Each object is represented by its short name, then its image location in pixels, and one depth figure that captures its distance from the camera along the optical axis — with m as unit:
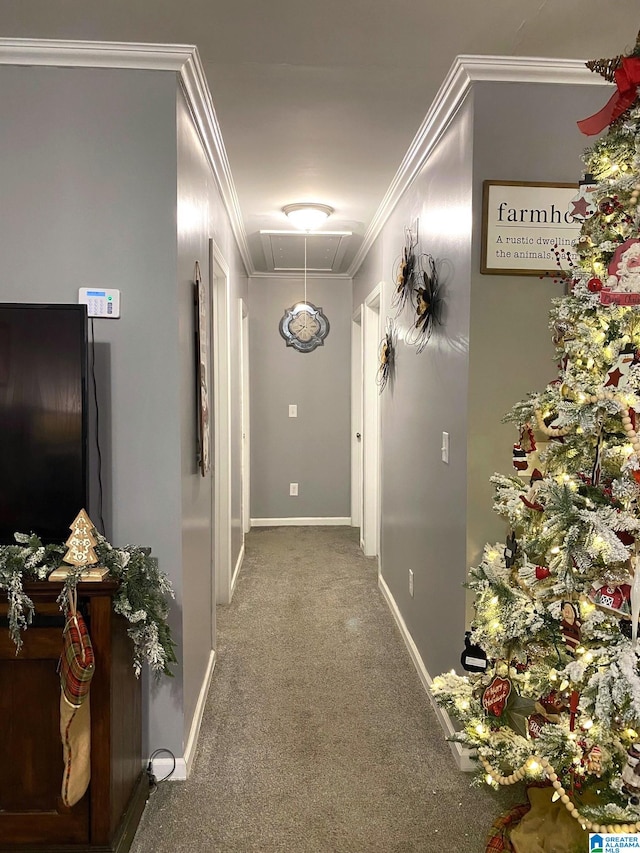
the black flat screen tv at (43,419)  1.88
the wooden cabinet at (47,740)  1.79
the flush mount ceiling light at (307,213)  3.89
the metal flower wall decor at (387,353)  3.84
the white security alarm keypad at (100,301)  2.12
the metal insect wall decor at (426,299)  2.76
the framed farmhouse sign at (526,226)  2.22
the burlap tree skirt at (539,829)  1.50
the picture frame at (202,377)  2.49
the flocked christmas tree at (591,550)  1.30
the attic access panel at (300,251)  4.64
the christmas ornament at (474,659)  1.92
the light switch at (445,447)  2.58
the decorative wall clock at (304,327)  6.07
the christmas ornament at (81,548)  1.83
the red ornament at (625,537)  1.34
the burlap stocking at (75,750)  1.73
